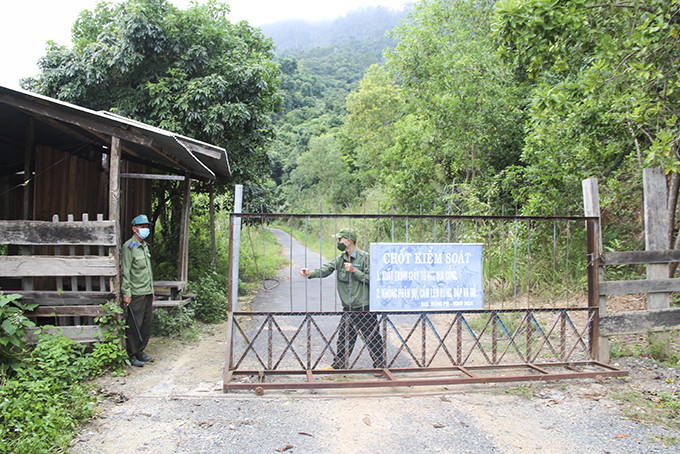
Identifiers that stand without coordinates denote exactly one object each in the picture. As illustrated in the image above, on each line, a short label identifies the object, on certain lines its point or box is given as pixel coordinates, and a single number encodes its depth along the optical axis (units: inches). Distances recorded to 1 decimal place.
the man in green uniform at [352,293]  197.3
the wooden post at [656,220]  220.2
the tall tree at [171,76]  354.0
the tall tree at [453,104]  466.9
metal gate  187.2
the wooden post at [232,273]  182.1
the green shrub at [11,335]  168.4
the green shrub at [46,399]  133.7
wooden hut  197.5
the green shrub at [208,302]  317.7
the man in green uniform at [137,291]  209.3
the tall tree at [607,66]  216.8
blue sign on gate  191.8
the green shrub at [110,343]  195.9
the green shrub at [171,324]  267.4
